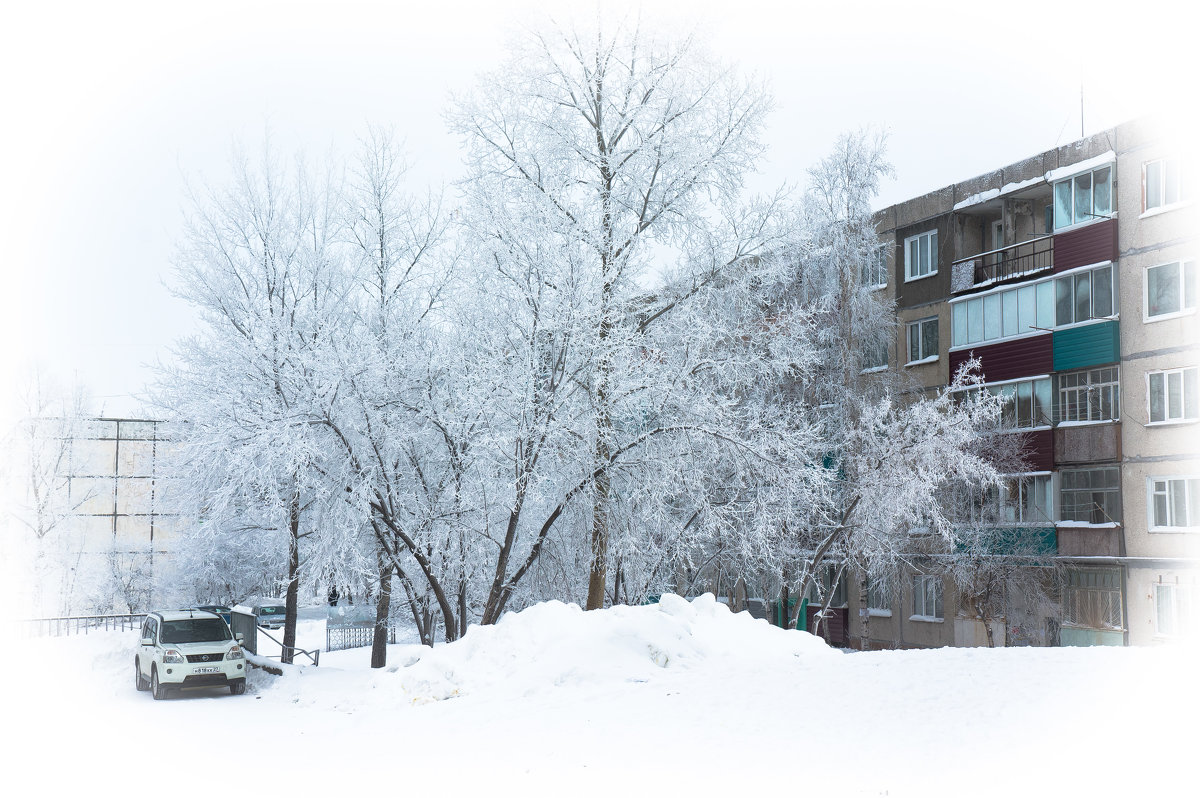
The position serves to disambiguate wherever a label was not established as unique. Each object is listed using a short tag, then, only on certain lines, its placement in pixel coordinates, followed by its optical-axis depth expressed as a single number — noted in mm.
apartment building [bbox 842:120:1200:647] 27281
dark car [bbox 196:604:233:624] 34956
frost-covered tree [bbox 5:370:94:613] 44812
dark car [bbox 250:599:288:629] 47459
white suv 19594
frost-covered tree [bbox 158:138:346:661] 16047
